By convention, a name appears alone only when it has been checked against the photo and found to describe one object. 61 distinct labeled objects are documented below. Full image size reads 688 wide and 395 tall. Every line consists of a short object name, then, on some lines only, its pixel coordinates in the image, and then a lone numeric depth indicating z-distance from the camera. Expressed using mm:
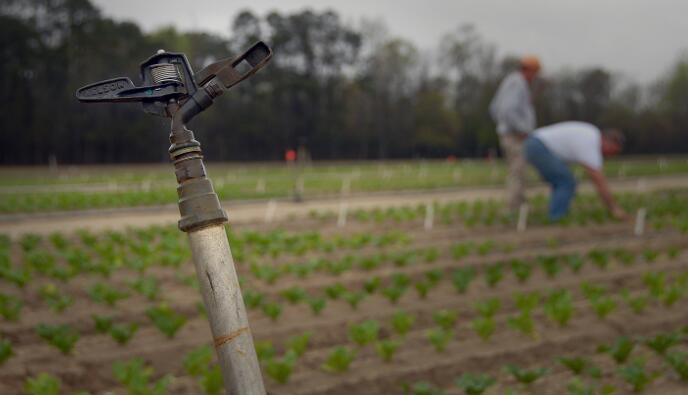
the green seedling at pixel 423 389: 3172
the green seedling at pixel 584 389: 3090
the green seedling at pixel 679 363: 3447
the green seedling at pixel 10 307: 4688
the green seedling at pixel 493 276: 5793
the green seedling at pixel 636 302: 4781
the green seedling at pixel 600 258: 6531
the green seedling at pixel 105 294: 5266
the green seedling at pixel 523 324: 4328
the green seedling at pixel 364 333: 4160
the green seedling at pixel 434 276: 5895
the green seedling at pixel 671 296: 4965
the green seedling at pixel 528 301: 4816
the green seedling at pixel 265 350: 3740
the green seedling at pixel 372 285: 5659
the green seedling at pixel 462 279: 5586
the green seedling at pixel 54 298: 5023
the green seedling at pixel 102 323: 4508
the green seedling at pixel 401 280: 5719
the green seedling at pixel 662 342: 3824
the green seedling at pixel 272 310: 4746
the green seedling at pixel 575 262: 6328
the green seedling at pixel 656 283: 5230
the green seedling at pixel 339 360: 3711
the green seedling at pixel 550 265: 6148
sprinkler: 1646
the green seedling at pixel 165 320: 4414
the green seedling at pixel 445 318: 4516
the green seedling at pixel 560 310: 4496
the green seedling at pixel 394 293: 5250
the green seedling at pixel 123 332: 4270
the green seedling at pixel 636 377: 3312
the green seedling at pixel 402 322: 4383
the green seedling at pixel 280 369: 3512
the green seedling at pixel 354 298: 5105
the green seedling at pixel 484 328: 4238
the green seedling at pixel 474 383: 3146
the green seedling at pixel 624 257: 6703
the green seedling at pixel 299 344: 3936
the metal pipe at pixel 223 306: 1670
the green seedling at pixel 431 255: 7035
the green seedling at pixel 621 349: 3723
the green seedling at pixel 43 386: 3137
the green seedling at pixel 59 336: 4034
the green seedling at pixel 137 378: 3086
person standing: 9273
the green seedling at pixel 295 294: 5246
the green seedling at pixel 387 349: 3896
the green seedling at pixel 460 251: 7173
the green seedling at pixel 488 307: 4629
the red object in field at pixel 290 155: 15258
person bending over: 8742
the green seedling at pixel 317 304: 4906
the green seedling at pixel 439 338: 4055
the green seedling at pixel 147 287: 5469
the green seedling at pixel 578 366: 3488
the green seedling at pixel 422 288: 5438
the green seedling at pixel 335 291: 5406
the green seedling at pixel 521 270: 5953
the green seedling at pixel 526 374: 3352
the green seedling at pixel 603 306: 4652
